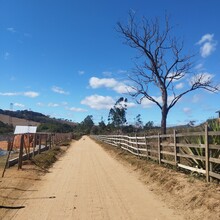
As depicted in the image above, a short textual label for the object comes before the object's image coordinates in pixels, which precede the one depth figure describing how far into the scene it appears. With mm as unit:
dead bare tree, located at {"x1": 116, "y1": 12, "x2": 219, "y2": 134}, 16246
